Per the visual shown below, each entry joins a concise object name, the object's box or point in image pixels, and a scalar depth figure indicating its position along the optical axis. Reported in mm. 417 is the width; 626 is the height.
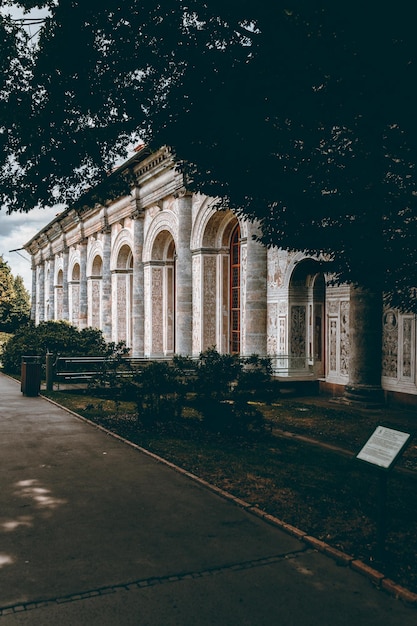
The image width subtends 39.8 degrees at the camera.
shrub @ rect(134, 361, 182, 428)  10352
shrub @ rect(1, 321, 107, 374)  20312
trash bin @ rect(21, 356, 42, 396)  15086
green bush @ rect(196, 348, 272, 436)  9758
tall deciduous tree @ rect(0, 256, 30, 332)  38656
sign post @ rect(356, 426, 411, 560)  4648
